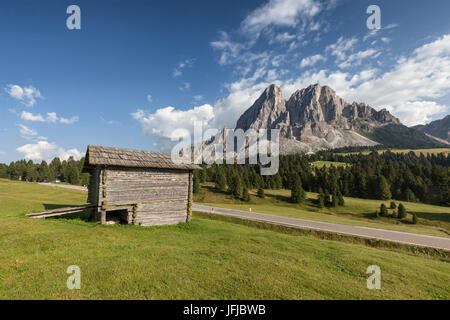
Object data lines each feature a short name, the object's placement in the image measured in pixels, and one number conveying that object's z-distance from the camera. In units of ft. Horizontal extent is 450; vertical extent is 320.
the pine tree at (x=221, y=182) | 236.02
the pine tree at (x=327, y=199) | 193.17
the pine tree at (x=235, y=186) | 212.23
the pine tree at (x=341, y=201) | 189.47
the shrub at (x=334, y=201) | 187.11
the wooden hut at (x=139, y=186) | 56.24
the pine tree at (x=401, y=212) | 150.51
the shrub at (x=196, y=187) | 211.20
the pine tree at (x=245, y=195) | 196.85
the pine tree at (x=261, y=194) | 212.84
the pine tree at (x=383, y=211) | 156.70
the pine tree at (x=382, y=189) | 234.64
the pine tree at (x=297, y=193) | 198.70
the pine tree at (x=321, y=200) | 188.34
